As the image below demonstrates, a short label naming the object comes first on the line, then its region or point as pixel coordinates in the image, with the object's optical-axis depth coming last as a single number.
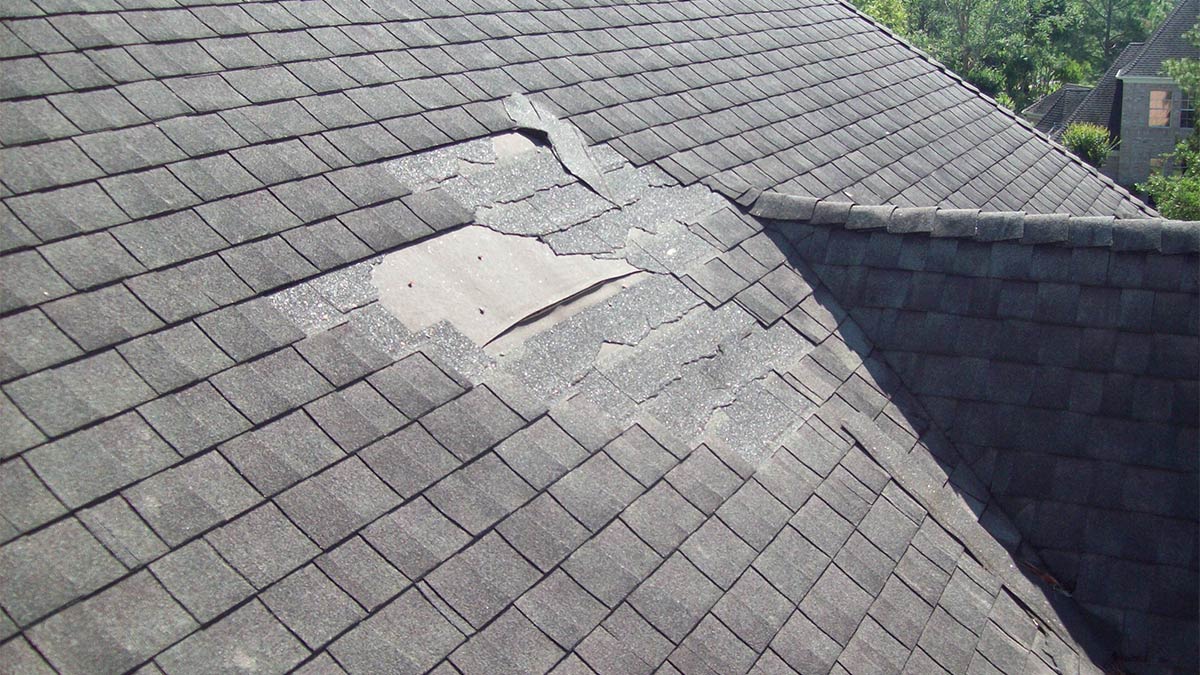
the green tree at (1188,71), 35.56
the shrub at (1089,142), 38.12
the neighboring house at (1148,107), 41.50
